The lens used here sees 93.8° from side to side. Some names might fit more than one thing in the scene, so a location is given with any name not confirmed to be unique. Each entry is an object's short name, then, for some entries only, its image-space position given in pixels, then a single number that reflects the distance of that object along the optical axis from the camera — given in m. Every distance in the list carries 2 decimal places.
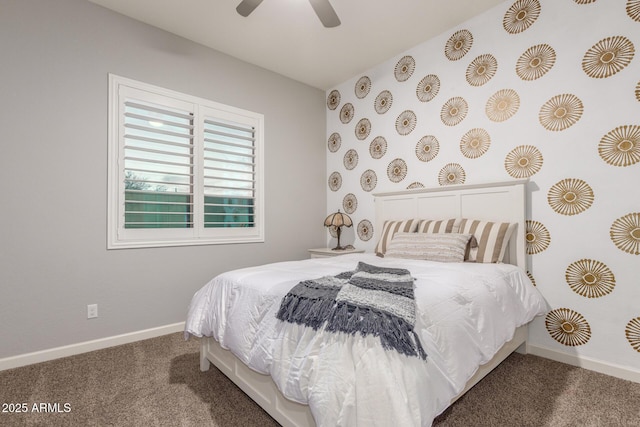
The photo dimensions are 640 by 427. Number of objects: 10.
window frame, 2.57
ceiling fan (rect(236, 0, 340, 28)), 1.95
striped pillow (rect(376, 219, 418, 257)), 2.89
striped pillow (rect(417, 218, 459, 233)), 2.61
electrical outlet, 2.44
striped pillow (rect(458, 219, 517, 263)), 2.29
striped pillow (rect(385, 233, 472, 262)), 2.33
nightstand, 3.48
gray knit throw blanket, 1.06
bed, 0.99
